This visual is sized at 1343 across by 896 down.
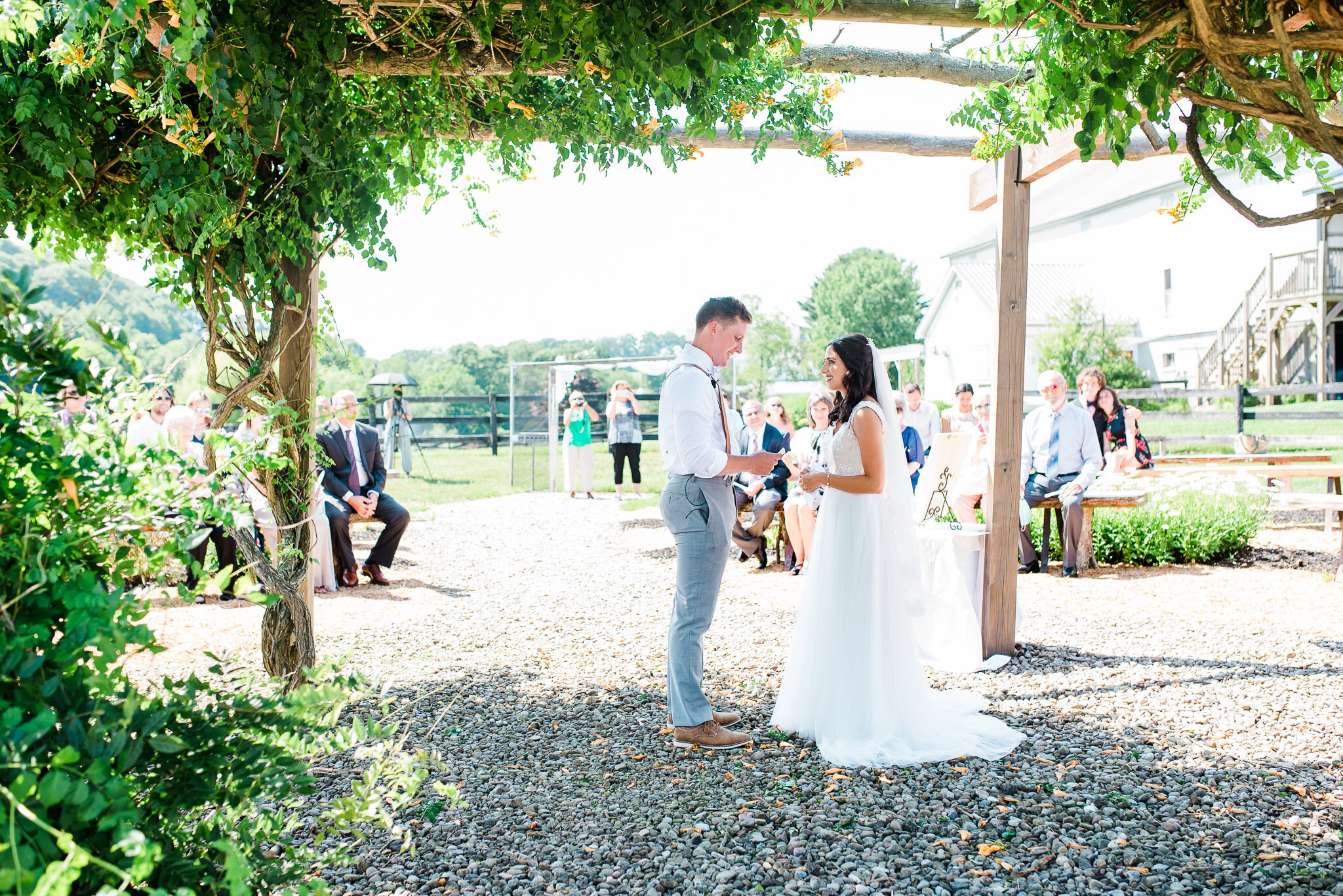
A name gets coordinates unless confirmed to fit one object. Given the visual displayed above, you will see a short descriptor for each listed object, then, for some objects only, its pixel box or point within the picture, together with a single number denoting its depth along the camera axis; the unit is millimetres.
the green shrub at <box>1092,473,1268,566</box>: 8438
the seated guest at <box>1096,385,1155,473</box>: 9172
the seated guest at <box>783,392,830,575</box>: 8031
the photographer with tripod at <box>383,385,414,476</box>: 17859
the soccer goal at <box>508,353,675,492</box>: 15359
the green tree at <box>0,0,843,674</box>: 2979
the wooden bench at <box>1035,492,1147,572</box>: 7957
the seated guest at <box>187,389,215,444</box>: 9062
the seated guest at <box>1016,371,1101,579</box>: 8117
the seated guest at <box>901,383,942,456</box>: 10141
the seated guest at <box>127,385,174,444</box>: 7793
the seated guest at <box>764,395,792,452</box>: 9481
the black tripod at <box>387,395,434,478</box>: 17484
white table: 5305
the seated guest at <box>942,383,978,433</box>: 10438
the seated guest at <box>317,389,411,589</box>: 8031
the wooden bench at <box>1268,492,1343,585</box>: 7820
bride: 4020
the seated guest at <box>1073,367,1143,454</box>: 8805
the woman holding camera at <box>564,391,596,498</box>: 14867
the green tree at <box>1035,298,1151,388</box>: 28859
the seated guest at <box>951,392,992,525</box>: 6919
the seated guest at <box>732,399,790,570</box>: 8703
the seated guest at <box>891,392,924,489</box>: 8914
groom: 3822
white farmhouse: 25344
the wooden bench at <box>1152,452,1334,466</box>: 11000
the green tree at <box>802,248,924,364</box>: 67438
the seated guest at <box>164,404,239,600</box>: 7402
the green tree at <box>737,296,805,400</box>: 47438
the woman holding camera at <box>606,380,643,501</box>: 14633
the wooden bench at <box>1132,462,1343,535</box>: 9312
